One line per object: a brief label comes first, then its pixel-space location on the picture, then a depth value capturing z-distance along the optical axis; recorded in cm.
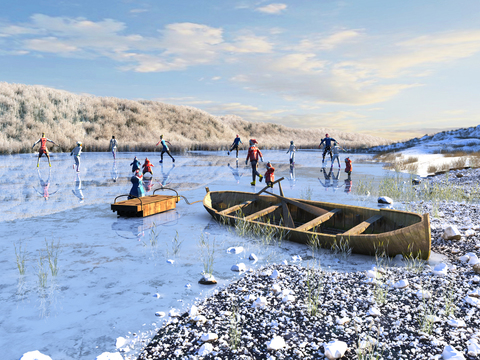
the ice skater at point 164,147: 2172
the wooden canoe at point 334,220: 511
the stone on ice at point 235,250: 582
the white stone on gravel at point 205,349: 306
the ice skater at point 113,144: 2503
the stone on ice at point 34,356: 284
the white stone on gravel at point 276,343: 312
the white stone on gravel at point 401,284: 429
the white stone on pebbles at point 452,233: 600
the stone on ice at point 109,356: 287
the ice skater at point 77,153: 1677
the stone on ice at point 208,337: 322
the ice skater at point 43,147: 1921
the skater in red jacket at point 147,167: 1481
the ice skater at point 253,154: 1276
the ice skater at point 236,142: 2379
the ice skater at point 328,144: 2114
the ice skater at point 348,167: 1492
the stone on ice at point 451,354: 289
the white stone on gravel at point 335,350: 296
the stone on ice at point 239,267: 500
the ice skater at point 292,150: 2187
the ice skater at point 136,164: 1157
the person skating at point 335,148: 1861
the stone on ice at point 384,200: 970
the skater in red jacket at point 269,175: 1149
